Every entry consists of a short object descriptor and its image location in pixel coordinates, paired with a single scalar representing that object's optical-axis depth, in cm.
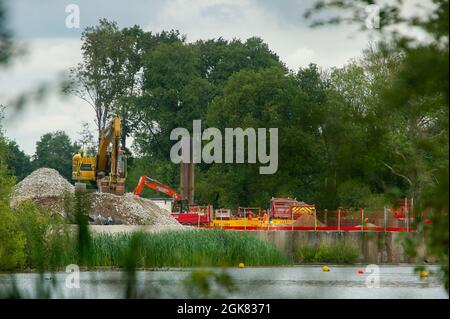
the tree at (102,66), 9156
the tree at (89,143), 7436
